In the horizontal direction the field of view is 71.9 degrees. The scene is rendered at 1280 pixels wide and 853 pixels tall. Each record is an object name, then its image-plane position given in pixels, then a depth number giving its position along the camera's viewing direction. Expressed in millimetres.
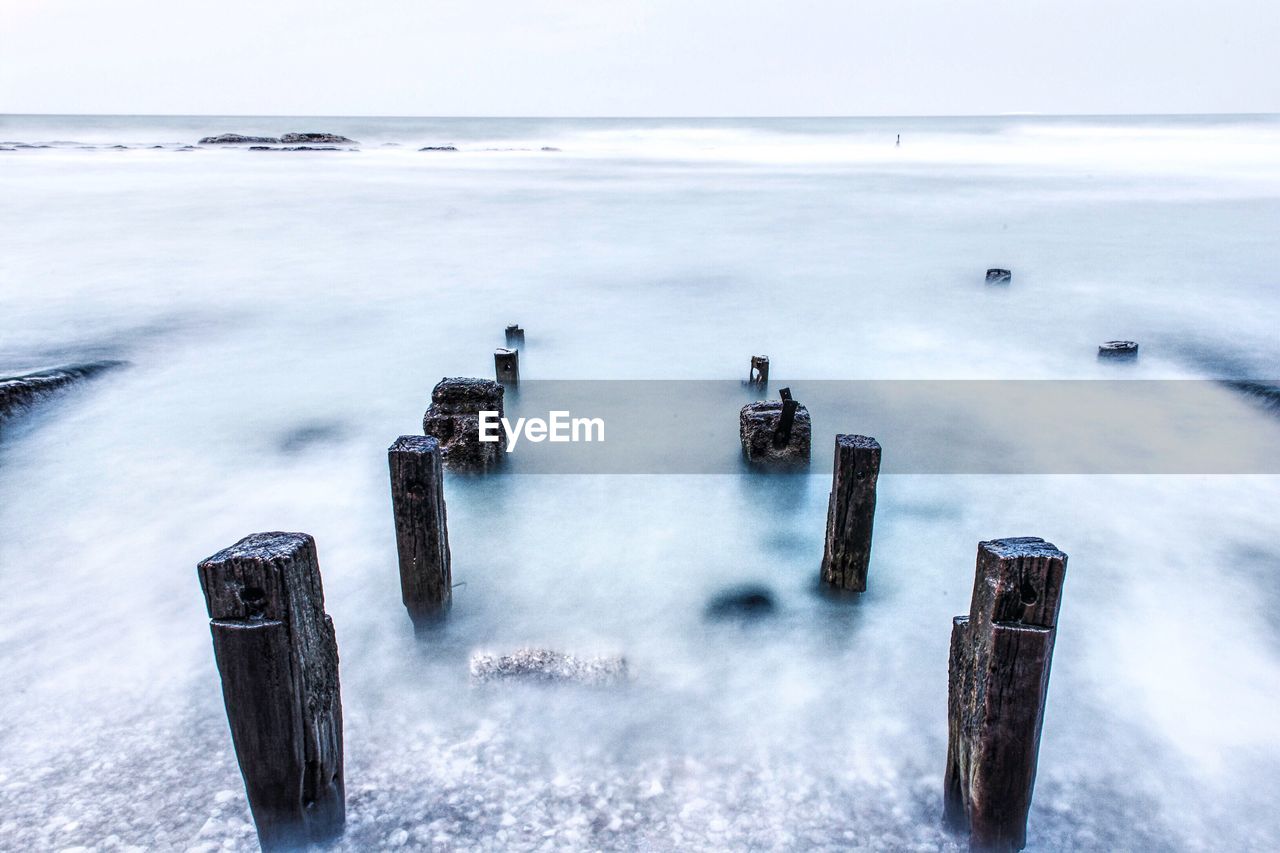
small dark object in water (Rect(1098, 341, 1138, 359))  10125
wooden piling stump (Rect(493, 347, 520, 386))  8734
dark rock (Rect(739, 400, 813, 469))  6953
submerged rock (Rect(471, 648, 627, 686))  4449
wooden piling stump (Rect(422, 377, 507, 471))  6676
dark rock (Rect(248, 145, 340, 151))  59997
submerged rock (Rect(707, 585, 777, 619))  5047
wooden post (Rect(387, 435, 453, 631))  4203
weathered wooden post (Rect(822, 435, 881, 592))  4500
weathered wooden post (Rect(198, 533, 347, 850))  2744
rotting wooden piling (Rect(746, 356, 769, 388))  8711
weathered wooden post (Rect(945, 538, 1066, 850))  2807
